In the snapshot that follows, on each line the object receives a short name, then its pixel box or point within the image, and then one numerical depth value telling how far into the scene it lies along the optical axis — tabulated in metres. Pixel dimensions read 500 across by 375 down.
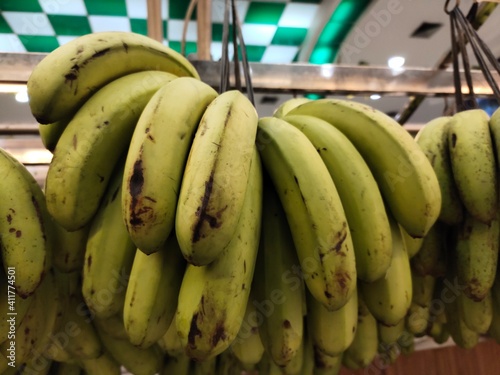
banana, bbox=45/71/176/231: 0.44
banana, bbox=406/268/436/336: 0.73
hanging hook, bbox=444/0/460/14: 0.85
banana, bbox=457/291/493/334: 0.70
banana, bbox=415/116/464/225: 0.65
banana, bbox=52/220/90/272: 0.51
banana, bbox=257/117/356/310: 0.43
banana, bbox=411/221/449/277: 0.67
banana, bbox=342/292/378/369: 0.67
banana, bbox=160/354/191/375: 0.71
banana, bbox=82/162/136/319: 0.46
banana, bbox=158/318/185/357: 0.60
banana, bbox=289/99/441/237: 0.51
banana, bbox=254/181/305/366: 0.49
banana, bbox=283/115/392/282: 0.48
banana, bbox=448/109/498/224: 0.59
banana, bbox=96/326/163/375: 0.61
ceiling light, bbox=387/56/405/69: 3.36
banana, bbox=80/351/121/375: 0.67
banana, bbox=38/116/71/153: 0.51
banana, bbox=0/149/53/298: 0.45
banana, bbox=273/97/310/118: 0.64
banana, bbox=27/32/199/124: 0.45
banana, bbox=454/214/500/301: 0.62
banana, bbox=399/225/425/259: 0.62
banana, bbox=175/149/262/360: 0.39
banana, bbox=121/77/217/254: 0.38
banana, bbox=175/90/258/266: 0.36
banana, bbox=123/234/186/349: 0.42
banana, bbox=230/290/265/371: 0.59
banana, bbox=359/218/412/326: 0.53
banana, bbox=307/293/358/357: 0.54
